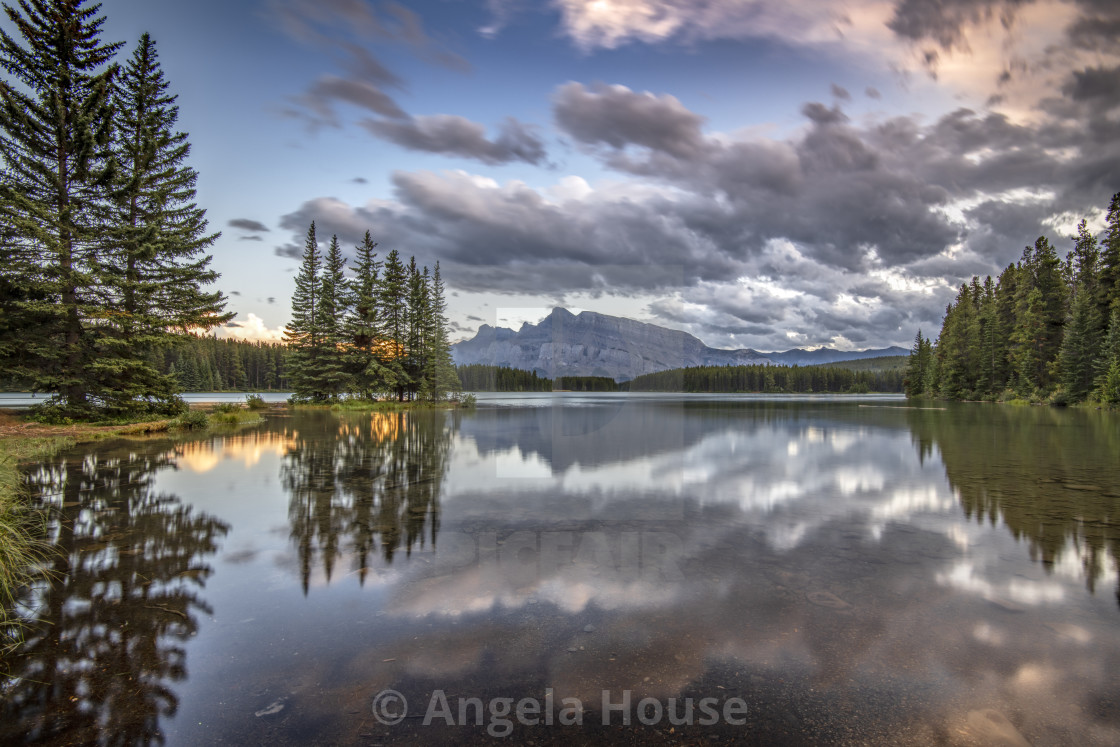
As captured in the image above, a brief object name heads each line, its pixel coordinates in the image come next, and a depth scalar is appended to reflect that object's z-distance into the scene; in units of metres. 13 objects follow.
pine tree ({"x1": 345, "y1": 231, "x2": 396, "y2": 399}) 49.28
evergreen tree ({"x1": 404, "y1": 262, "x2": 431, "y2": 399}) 54.41
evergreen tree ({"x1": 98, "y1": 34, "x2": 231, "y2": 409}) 24.16
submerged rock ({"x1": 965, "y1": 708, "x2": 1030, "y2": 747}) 3.31
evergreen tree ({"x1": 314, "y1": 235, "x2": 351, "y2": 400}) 48.69
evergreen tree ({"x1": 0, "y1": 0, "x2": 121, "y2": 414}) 21.62
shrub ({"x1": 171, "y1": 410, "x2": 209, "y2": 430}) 24.89
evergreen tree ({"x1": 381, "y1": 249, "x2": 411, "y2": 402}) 51.19
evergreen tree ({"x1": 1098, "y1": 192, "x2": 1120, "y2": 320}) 52.91
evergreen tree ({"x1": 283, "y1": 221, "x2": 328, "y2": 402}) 49.31
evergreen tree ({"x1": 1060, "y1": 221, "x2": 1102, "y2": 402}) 51.38
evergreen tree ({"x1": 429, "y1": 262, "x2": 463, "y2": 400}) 55.91
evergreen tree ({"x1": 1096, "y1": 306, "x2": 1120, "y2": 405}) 46.56
